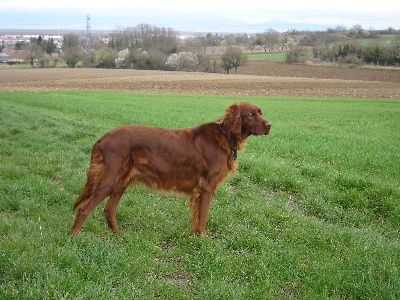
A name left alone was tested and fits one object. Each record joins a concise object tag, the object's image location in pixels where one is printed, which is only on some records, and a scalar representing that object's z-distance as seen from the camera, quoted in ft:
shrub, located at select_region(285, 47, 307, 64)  279.28
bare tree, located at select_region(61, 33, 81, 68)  284.61
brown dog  17.84
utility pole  284.61
